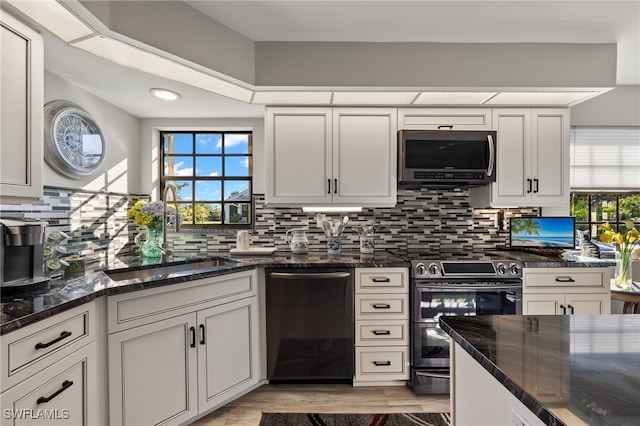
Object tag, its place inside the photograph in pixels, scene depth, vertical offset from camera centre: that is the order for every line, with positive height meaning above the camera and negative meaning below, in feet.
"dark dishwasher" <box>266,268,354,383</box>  7.63 -2.63
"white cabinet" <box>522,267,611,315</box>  7.75 -1.84
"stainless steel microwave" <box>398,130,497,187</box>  8.36 +1.45
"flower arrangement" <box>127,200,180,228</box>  7.80 -0.08
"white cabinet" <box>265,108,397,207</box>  8.59 +1.50
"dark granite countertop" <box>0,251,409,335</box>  3.87 -1.17
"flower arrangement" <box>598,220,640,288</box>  8.02 -0.85
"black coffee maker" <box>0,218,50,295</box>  4.44 -0.64
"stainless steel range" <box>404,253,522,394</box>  7.53 -2.07
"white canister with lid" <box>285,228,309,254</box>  8.88 -0.83
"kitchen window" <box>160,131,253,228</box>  10.23 +1.18
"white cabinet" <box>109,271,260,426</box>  5.32 -2.71
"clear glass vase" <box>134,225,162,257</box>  7.99 -0.79
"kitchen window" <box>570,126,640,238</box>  9.83 +1.62
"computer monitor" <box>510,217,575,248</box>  8.85 -0.53
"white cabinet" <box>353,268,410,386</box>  7.69 -2.66
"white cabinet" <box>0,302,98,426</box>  3.51 -1.97
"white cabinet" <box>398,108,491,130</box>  8.68 +2.49
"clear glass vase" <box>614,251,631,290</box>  8.13 -1.49
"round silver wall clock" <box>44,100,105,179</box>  6.78 +1.58
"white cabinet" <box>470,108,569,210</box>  8.71 +1.59
